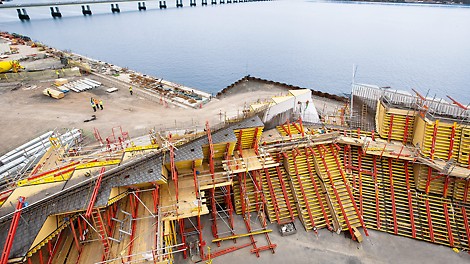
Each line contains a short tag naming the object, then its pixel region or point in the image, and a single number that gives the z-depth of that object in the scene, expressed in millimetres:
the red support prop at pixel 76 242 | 17055
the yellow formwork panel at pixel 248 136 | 25903
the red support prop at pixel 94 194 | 16148
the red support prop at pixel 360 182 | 25855
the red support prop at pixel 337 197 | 24406
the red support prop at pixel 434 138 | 26302
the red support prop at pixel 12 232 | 13617
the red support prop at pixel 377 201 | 25161
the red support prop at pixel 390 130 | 29359
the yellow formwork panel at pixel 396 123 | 29016
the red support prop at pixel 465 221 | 23373
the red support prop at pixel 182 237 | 21842
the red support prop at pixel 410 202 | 24428
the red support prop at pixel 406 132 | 28927
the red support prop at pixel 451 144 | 25750
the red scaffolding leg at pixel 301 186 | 25391
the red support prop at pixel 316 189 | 25444
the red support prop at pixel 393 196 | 24719
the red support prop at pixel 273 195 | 25878
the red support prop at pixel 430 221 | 23922
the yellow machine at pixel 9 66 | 52922
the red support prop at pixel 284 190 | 26070
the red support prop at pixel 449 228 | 23419
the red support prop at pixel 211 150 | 22562
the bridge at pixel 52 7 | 155750
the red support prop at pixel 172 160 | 20075
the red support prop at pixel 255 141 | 26381
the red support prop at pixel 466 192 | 24828
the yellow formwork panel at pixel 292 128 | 29969
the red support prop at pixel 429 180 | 25827
